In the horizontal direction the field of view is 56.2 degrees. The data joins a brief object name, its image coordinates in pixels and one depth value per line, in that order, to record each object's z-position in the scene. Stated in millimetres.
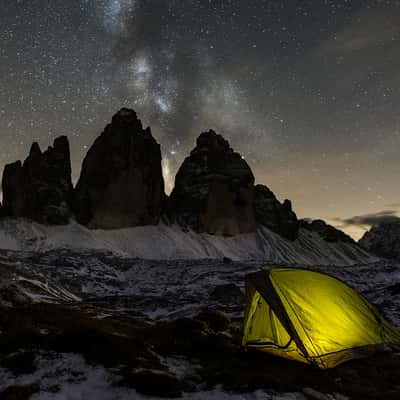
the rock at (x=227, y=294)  30733
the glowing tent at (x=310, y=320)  9188
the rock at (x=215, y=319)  13070
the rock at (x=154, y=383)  6328
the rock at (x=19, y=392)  5977
